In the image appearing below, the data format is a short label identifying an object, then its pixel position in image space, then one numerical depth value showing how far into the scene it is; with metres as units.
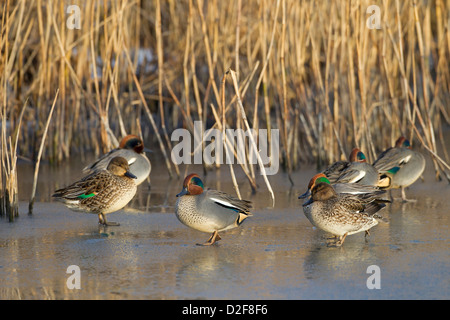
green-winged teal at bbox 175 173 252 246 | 11.29
